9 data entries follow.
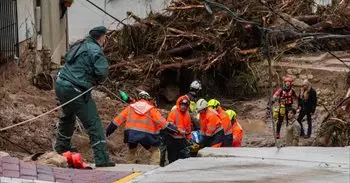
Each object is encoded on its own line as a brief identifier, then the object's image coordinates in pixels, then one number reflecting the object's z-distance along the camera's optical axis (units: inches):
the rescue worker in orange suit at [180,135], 740.0
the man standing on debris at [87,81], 644.1
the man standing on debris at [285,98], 1137.4
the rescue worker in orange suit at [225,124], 778.2
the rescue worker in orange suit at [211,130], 767.1
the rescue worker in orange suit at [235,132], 832.3
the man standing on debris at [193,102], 827.4
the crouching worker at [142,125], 748.6
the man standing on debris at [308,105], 1132.5
